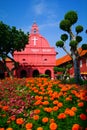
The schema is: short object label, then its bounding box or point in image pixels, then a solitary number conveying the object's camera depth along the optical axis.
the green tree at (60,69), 15.37
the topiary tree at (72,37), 7.81
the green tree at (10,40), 15.86
